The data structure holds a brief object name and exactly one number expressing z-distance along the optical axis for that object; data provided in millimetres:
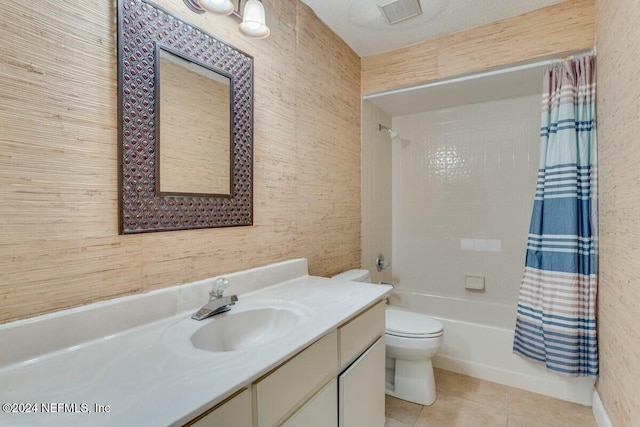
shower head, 2836
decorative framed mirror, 1034
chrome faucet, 1097
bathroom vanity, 623
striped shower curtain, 1775
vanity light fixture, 1224
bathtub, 1894
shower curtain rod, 1881
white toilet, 1832
